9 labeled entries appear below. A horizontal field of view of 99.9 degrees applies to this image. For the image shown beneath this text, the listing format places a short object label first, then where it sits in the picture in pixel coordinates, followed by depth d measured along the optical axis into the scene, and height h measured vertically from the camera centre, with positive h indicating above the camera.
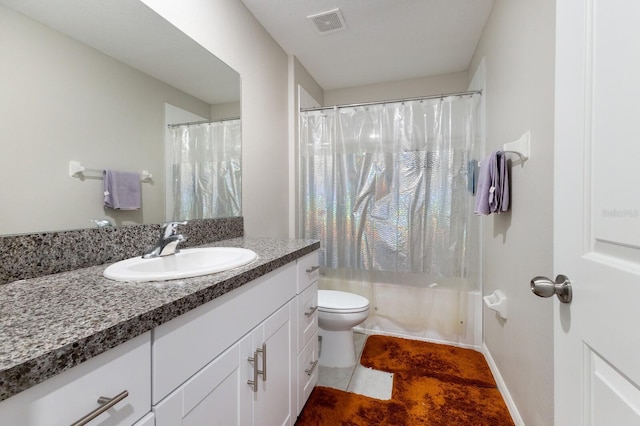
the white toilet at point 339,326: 1.74 -0.79
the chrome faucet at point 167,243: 1.04 -0.14
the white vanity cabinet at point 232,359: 0.61 -0.43
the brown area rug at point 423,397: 1.36 -1.07
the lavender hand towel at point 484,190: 1.46 +0.09
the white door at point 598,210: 0.44 -0.01
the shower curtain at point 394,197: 1.99 +0.07
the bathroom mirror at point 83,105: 0.77 +0.36
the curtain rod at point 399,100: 1.94 +0.82
